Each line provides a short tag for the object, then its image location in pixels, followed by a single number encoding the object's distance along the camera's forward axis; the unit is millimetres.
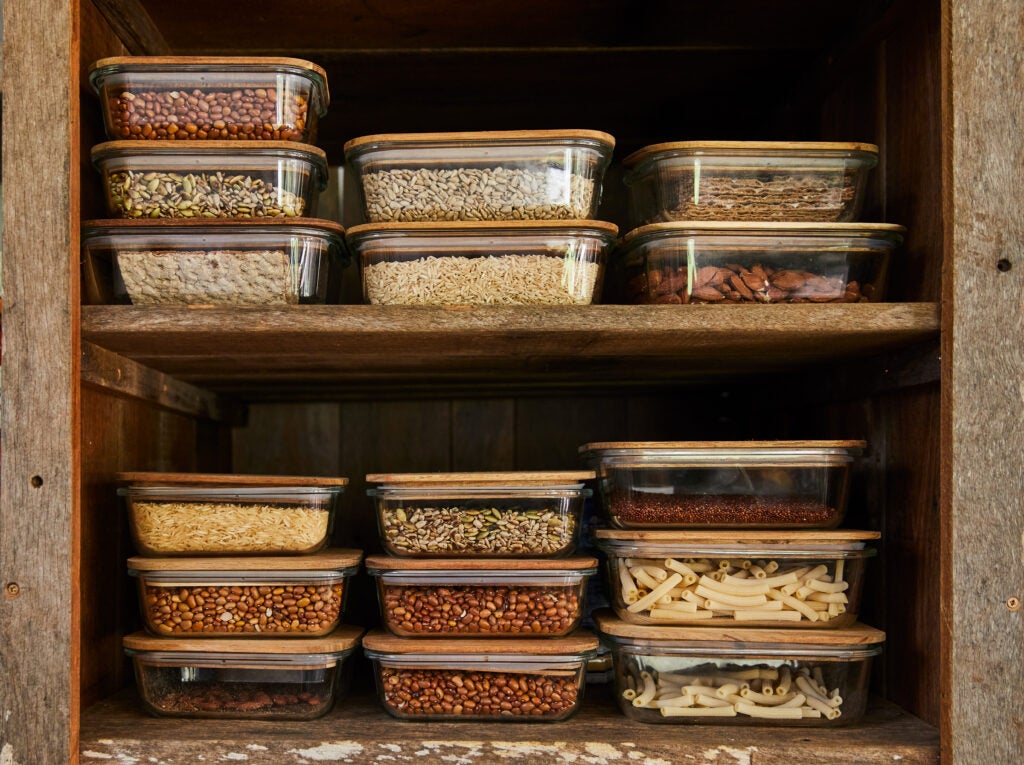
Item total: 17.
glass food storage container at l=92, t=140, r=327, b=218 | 1088
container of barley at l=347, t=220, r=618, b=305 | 1085
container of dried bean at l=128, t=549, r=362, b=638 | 1128
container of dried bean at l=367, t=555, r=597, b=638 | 1131
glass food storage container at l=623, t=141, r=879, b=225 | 1126
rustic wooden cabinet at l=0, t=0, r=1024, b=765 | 998
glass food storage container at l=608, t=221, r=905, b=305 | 1099
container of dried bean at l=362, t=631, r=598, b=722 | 1103
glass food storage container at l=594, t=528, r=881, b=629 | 1130
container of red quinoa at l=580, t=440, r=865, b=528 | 1153
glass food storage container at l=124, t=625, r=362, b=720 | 1109
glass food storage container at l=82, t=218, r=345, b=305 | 1074
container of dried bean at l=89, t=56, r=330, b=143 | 1088
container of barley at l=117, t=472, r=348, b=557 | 1143
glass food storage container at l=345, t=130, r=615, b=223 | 1107
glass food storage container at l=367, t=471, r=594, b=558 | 1140
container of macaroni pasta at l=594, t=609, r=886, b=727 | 1100
